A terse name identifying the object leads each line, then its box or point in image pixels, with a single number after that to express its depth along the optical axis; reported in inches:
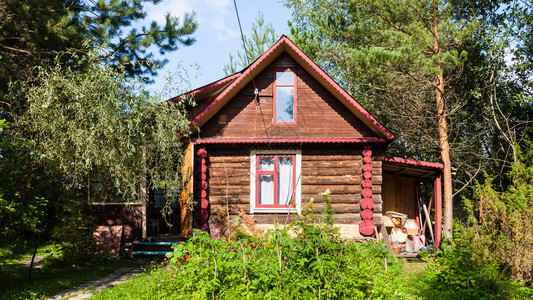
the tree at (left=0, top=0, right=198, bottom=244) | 308.0
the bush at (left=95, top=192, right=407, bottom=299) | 233.1
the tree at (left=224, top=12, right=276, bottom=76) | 1138.0
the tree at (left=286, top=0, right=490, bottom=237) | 507.5
